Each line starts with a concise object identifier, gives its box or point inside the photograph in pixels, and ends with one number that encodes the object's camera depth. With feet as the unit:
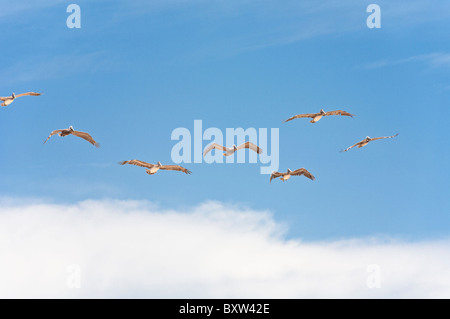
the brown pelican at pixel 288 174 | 155.84
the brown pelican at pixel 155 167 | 153.17
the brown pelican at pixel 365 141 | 152.87
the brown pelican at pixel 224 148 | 157.51
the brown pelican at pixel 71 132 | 145.28
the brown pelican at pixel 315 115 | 153.89
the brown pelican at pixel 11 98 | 148.23
